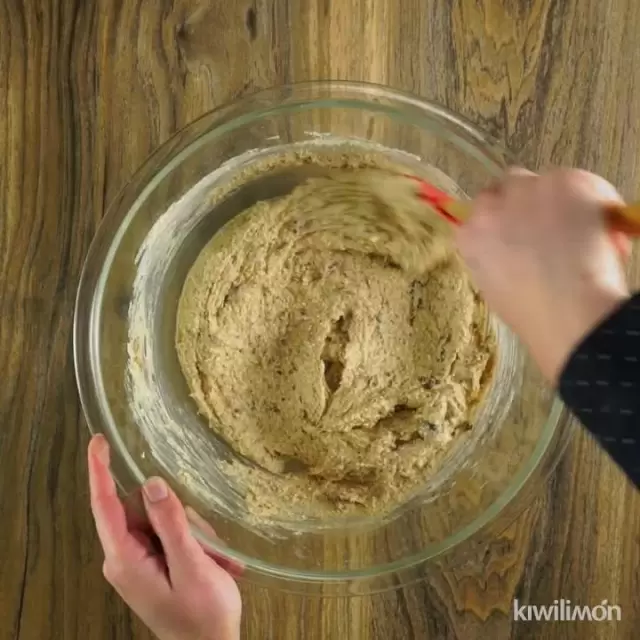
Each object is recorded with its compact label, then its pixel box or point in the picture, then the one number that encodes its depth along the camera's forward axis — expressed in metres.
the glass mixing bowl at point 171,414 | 0.83
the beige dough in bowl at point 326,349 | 0.93
